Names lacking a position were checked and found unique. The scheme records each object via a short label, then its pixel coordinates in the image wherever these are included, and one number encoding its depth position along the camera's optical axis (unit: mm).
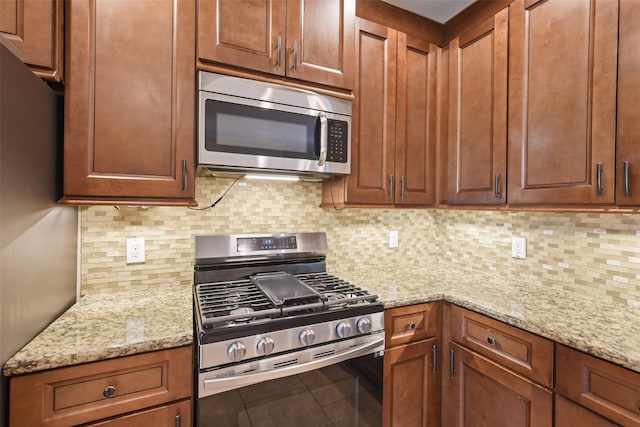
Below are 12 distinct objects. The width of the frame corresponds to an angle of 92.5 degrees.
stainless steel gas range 1050
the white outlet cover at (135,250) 1469
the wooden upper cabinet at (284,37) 1293
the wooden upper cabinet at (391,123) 1652
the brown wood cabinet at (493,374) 1158
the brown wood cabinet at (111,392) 855
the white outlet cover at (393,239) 2119
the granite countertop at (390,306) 927
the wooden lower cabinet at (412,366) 1422
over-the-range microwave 1287
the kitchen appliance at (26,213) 824
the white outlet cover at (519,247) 1739
